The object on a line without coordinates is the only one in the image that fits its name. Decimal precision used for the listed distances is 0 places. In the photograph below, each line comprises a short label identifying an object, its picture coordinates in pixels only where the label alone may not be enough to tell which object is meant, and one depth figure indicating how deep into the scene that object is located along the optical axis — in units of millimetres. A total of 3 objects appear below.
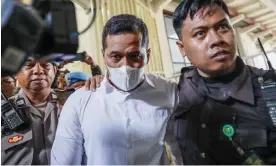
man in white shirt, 617
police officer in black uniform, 589
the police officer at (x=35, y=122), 636
